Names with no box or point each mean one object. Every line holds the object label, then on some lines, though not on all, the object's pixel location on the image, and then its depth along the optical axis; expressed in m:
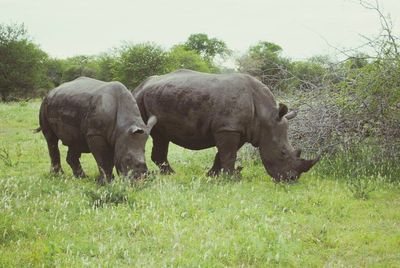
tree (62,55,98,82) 76.19
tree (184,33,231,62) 103.06
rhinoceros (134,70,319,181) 10.72
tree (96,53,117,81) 64.12
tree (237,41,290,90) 17.01
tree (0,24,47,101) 42.59
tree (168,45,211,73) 74.94
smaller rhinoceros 9.62
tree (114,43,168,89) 51.88
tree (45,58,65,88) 82.81
